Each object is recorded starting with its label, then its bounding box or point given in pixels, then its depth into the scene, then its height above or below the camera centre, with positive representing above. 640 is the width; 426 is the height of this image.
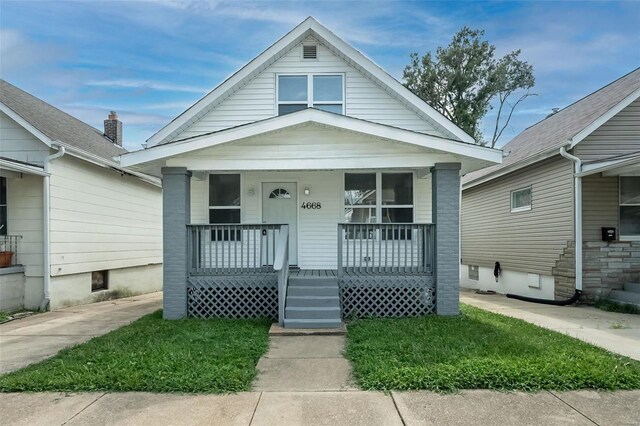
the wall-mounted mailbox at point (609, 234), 9.65 -0.34
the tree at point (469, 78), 26.83 +9.42
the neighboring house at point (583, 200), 9.63 +0.51
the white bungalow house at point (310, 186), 7.65 +0.80
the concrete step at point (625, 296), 8.88 -1.71
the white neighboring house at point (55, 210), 9.22 +0.31
